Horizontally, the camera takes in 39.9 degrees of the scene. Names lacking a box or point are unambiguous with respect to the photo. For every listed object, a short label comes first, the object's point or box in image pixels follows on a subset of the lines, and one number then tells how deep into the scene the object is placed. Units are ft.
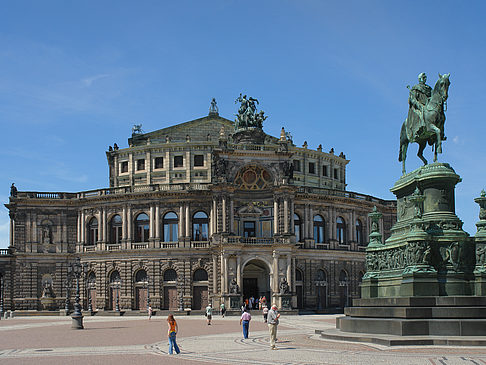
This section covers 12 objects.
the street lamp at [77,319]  142.51
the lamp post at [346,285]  253.85
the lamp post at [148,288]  237.04
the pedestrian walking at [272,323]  85.30
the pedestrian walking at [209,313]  151.64
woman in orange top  81.10
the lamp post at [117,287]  244.16
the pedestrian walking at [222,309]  205.26
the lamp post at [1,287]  250.98
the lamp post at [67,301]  226.13
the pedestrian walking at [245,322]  102.12
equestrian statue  89.25
